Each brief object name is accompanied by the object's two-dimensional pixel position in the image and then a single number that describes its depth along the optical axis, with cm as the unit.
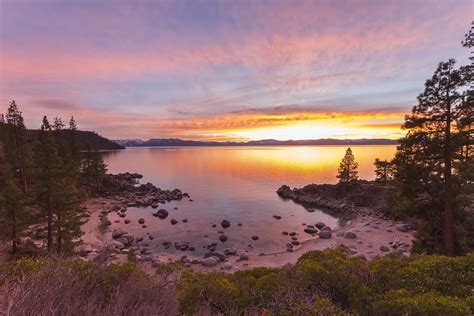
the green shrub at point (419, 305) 617
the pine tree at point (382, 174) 4661
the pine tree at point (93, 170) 5256
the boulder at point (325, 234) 2931
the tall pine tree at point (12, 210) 1980
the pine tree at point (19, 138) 3894
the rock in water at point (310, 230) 3180
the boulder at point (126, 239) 2770
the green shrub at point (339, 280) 765
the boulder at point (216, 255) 2380
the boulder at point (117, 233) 2933
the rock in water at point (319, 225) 3397
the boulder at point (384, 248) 2488
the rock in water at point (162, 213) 3803
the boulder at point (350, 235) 2845
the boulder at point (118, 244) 2618
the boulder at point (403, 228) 3049
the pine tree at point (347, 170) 4762
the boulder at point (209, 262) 2255
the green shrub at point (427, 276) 802
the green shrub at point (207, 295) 756
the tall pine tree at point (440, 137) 1441
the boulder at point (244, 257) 2369
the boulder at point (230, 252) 2512
